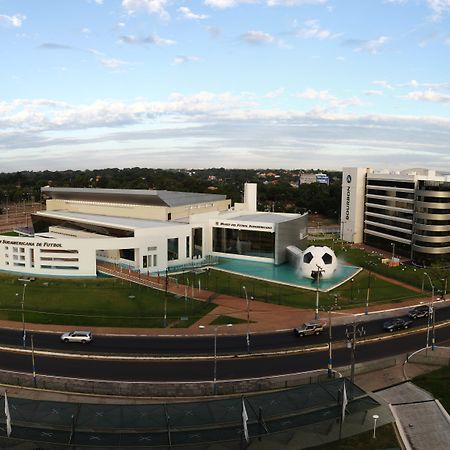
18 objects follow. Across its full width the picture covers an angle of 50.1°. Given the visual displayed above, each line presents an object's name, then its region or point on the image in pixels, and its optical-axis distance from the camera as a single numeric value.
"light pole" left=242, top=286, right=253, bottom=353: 48.75
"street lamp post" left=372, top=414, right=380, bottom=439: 31.76
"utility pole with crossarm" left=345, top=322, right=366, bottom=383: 52.35
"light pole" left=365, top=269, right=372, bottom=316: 62.26
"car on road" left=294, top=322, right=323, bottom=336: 53.41
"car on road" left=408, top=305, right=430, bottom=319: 60.81
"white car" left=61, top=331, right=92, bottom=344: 50.50
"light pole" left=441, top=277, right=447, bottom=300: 70.38
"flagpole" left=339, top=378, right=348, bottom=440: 31.59
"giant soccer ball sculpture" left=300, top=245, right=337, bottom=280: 80.12
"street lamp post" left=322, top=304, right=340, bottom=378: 41.53
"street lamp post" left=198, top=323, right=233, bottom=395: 38.32
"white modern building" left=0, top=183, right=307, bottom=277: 84.31
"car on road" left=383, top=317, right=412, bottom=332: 55.50
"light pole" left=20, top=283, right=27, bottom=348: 49.42
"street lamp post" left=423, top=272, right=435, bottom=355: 49.26
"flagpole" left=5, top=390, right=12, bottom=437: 28.95
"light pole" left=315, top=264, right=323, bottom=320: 58.70
